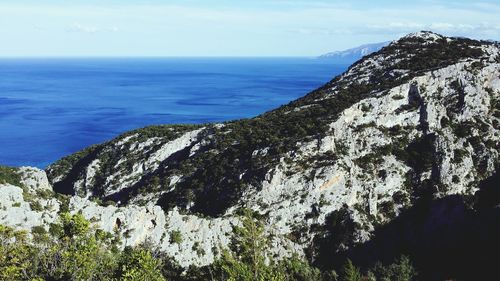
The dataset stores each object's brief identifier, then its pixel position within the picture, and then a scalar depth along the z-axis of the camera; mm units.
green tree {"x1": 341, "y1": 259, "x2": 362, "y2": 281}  48000
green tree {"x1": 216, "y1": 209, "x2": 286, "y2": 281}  38812
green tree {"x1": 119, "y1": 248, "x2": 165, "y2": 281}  35656
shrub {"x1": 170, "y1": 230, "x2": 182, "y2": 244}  59125
